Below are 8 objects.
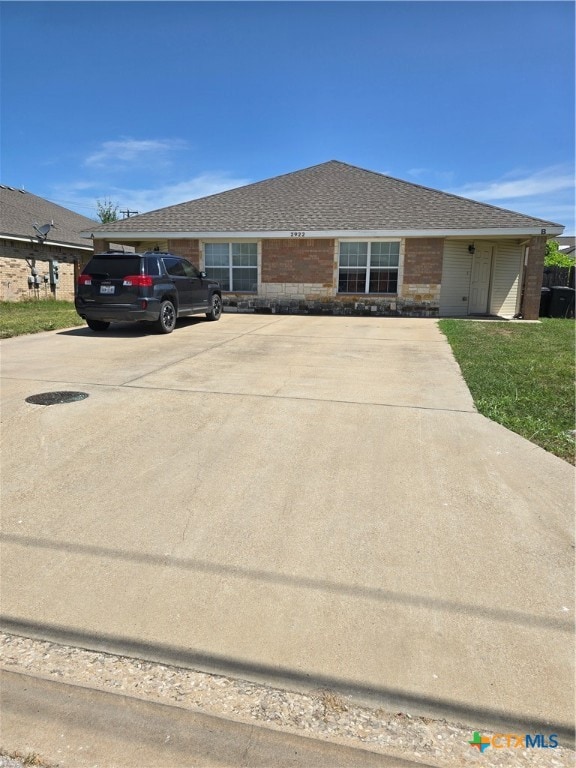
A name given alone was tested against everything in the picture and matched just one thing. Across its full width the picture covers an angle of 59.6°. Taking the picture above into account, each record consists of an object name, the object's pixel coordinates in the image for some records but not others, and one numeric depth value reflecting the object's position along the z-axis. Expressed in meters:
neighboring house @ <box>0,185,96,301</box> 21.64
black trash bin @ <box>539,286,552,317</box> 18.69
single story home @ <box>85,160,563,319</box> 17.28
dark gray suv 10.86
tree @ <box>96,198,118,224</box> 57.84
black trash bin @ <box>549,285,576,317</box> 18.42
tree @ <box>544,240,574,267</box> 38.19
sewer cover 6.16
